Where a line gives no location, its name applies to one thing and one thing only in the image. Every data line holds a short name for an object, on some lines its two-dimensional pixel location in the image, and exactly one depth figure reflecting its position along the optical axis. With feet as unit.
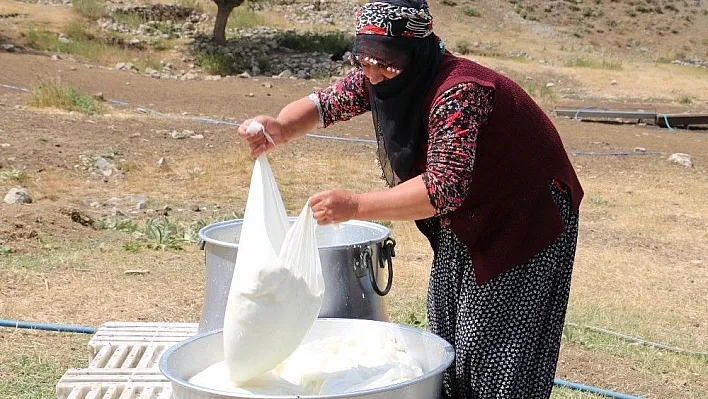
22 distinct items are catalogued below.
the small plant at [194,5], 77.39
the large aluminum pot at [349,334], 6.37
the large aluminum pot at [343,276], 9.06
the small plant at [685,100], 53.11
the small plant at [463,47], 76.27
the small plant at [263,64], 57.93
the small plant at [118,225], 19.75
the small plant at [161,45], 60.18
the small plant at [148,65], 52.49
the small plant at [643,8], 120.88
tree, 63.87
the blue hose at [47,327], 13.32
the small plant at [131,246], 17.94
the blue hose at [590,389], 11.72
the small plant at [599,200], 25.63
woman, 6.88
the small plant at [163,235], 18.30
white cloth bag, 6.88
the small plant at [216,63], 54.95
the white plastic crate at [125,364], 10.28
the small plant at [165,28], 67.09
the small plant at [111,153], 27.27
